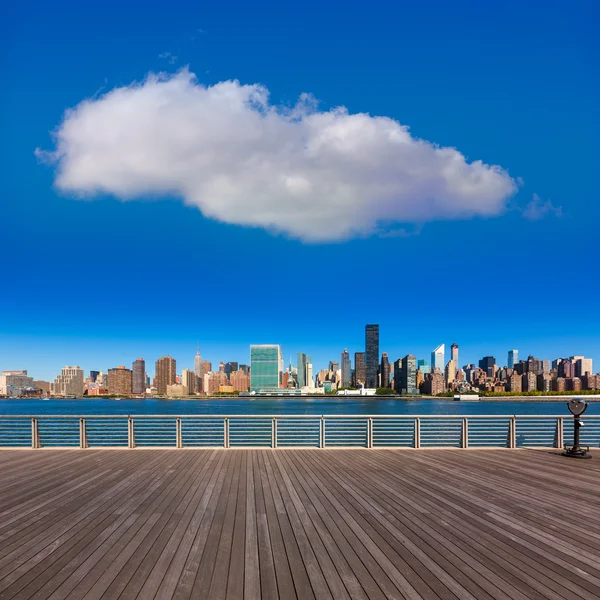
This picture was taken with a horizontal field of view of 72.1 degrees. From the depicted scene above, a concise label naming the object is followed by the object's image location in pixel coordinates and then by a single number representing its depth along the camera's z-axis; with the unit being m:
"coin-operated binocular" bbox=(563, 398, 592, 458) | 8.89
